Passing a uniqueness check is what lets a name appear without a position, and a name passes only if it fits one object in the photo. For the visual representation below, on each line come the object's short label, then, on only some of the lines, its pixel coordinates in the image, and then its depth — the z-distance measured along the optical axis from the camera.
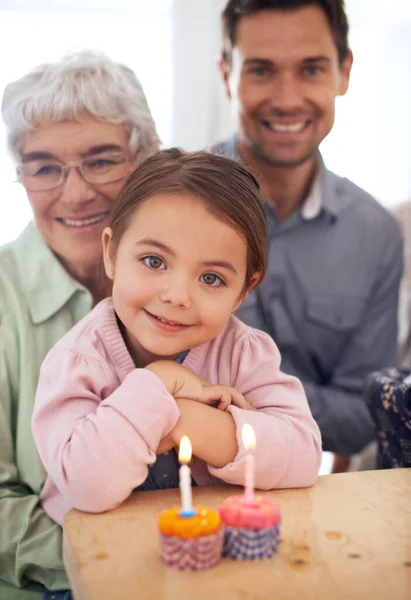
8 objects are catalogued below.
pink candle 0.87
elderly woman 1.33
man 1.88
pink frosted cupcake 0.83
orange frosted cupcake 0.81
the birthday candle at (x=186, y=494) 0.83
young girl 1.00
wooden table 0.78
